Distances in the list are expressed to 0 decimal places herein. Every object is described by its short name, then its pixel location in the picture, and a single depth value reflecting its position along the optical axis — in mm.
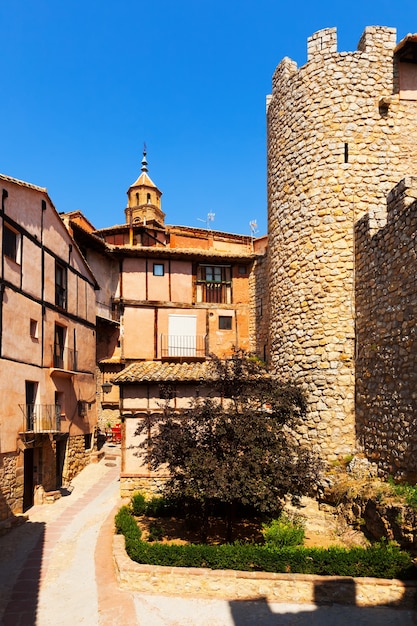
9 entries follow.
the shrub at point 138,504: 14477
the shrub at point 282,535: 11094
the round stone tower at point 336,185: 13859
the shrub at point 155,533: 12148
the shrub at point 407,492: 9930
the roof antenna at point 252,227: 35100
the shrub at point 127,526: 11479
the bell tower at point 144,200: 46688
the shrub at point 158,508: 14397
